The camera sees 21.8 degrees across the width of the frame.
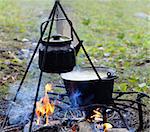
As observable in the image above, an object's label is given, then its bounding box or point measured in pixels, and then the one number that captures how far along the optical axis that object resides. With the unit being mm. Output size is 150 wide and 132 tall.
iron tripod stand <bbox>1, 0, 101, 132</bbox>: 3057
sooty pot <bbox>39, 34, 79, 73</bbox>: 3053
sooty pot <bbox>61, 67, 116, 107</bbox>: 3291
